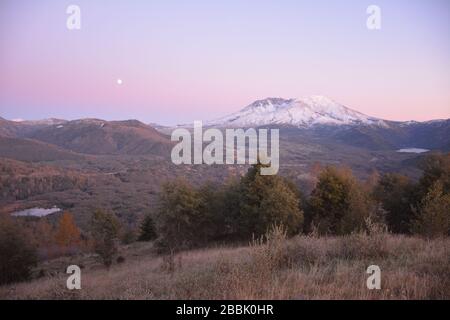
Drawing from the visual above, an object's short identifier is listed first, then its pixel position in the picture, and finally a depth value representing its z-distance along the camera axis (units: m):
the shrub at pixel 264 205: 29.89
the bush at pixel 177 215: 33.38
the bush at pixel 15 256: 30.27
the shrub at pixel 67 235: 66.38
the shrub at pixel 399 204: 34.28
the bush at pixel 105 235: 28.59
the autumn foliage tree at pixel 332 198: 32.28
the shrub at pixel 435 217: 18.72
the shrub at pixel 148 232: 51.56
